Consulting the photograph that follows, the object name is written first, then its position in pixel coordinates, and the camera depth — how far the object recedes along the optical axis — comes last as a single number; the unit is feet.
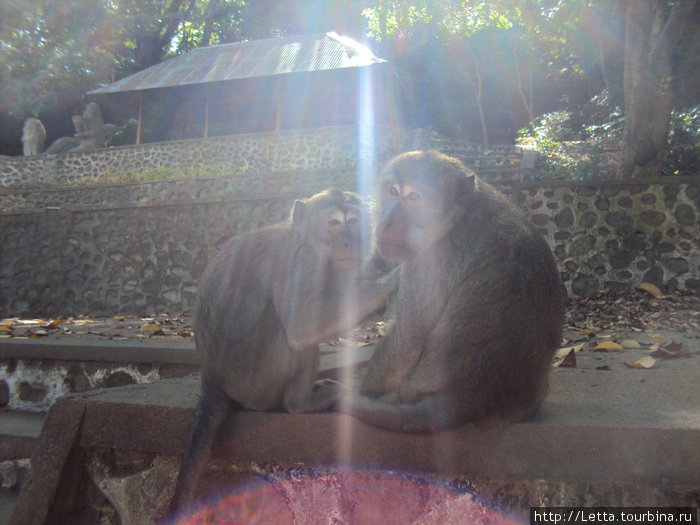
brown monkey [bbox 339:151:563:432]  7.28
